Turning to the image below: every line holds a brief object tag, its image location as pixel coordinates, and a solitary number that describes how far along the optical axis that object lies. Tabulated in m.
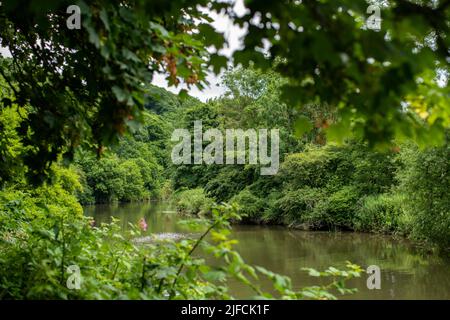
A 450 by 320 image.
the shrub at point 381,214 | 19.34
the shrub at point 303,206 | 23.53
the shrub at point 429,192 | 13.46
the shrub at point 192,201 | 34.38
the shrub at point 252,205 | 27.69
